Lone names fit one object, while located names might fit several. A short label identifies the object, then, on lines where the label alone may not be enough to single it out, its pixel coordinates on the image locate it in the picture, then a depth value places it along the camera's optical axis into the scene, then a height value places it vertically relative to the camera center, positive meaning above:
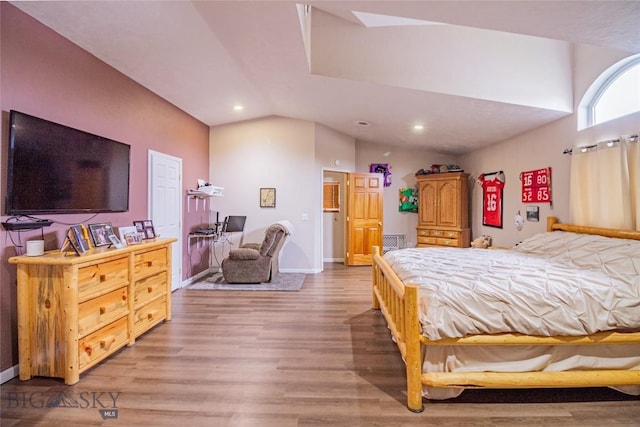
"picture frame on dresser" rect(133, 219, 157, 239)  3.29 -0.18
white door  4.09 +0.18
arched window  3.01 +1.24
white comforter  1.94 -0.57
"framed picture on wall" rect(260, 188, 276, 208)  5.84 +0.29
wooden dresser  2.16 -0.73
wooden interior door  6.54 -0.06
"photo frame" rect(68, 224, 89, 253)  2.32 -0.20
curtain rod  2.83 +0.70
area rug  4.71 -1.16
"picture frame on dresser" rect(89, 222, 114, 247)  2.63 -0.19
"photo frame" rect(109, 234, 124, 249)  2.72 -0.26
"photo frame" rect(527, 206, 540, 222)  4.20 -0.01
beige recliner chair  4.91 -0.82
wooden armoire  5.96 +0.05
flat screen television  2.27 +0.38
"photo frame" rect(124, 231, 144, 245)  2.95 -0.25
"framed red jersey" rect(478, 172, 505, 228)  5.12 +0.24
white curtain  2.85 +0.28
